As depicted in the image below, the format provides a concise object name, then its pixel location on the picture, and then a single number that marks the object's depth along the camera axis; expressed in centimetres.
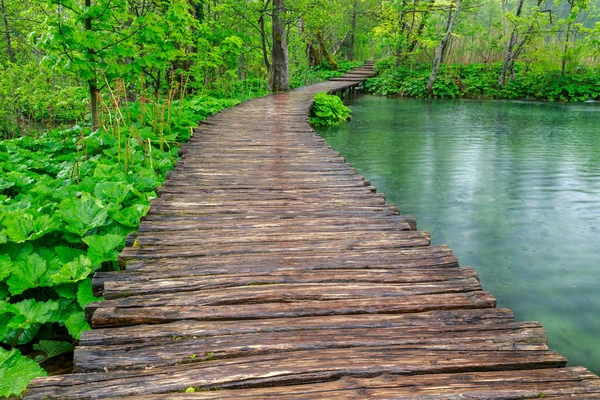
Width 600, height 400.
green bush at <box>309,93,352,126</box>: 1516
